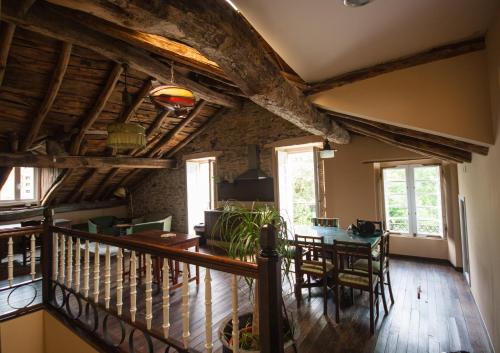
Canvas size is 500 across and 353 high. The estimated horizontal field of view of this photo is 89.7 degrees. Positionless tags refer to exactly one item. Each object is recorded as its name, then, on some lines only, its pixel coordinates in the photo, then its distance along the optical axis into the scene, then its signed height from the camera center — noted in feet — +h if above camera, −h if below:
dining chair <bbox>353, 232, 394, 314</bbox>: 9.94 -3.52
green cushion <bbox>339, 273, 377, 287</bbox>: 9.42 -3.74
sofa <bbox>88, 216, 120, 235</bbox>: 22.40 -3.18
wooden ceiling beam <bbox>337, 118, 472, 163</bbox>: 9.68 +1.52
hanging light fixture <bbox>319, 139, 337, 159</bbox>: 13.46 +1.71
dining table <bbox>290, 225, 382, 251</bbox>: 10.74 -2.48
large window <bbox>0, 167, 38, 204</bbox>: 21.13 +0.54
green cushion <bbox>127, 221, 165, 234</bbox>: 16.79 -2.60
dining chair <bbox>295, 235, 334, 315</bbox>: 10.05 -3.60
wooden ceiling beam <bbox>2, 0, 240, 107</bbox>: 9.15 +6.48
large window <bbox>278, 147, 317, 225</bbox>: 19.31 +0.08
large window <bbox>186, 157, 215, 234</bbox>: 24.11 -0.08
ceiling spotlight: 4.36 +3.15
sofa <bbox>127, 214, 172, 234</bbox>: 16.96 -2.76
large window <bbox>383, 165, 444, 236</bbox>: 16.25 -1.31
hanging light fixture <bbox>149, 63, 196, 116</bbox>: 7.82 +2.91
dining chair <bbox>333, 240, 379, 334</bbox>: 9.00 -3.64
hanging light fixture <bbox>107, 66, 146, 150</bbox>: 9.09 +2.02
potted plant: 6.02 -1.42
